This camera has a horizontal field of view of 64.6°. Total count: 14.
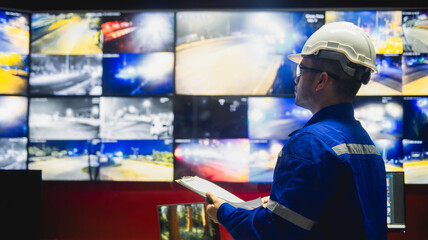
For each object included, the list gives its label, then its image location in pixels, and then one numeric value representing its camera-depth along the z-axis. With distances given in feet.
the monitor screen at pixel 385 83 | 8.68
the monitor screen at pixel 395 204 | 7.29
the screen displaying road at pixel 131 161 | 8.79
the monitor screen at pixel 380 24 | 8.71
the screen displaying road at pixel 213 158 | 8.73
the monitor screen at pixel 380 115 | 8.67
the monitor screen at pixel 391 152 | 8.58
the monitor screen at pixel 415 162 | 8.53
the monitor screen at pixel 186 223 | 7.15
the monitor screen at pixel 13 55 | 8.93
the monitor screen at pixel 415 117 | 8.61
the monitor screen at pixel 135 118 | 8.82
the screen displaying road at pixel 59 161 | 8.84
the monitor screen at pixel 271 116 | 8.77
